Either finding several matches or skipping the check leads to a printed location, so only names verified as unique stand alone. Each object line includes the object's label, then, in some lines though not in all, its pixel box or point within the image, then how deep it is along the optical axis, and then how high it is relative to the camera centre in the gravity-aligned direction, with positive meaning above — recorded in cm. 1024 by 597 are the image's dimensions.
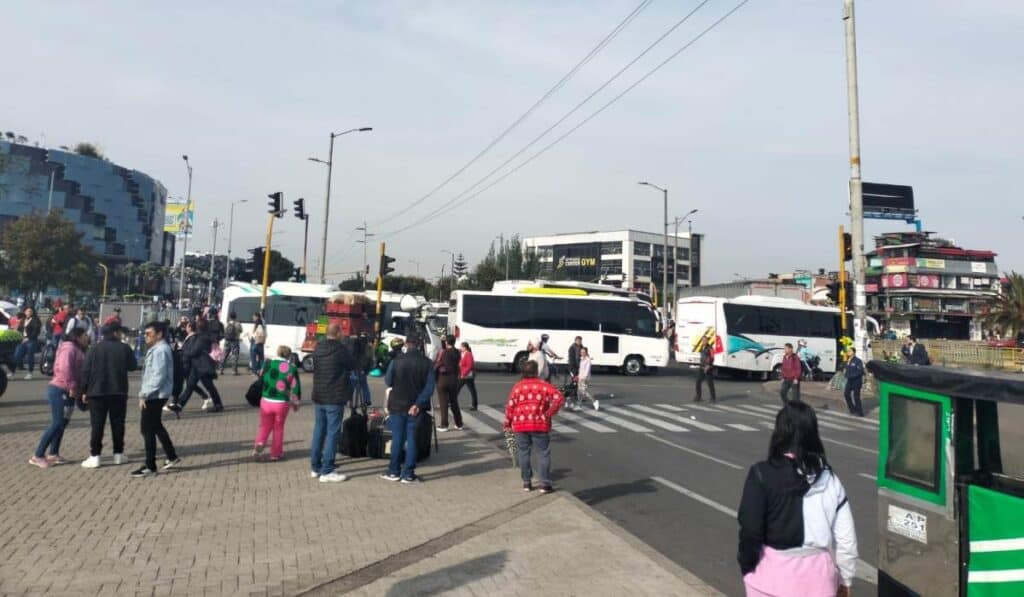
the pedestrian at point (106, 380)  898 -57
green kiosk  370 -62
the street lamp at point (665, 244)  4894 +649
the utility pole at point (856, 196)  2164 +438
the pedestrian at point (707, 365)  2178 -40
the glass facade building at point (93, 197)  9531 +1677
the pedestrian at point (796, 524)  356 -77
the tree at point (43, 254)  4907 +462
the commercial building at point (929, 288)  8881 +795
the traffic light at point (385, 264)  1919 +182
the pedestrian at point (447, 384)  1408 -74
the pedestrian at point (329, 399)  905 -70
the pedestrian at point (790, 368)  2019 -37
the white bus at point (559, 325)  3148 +81
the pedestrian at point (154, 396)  893 -72
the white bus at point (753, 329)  3234 +98
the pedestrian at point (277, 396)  977 -74
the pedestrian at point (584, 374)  1930 -67
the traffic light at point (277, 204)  2417 +400
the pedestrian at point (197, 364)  1464 -57
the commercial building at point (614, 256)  11175 +1300
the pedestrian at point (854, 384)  1989 -71
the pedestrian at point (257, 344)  2239 -26
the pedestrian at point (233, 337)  2466 -8
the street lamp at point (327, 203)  3584 +608
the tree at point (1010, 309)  3875 +253
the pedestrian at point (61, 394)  929 -77
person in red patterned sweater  871 -78
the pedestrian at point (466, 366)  1694 -50
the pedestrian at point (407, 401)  912 -70
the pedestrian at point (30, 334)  1984 -16
